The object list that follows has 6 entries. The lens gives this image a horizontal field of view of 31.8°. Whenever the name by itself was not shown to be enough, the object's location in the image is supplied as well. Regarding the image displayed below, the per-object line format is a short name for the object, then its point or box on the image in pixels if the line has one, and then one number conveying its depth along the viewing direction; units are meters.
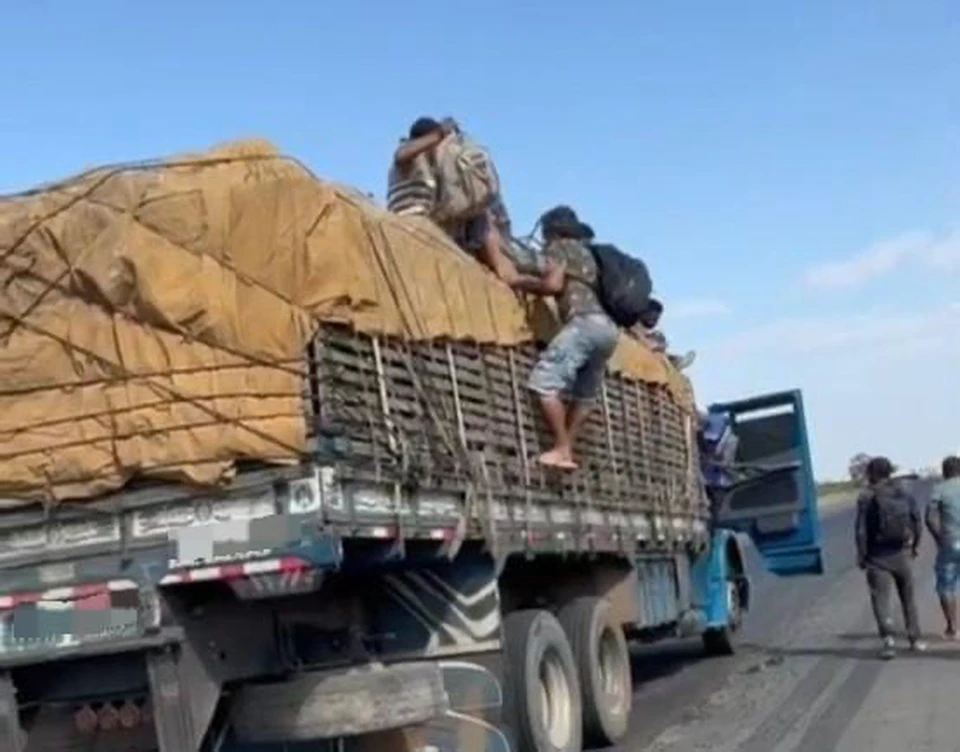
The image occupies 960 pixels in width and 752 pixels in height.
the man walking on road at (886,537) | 14.72
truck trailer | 6.91
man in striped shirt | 10.76
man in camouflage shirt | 10.06
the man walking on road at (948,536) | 15.38
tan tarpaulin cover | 7.01
